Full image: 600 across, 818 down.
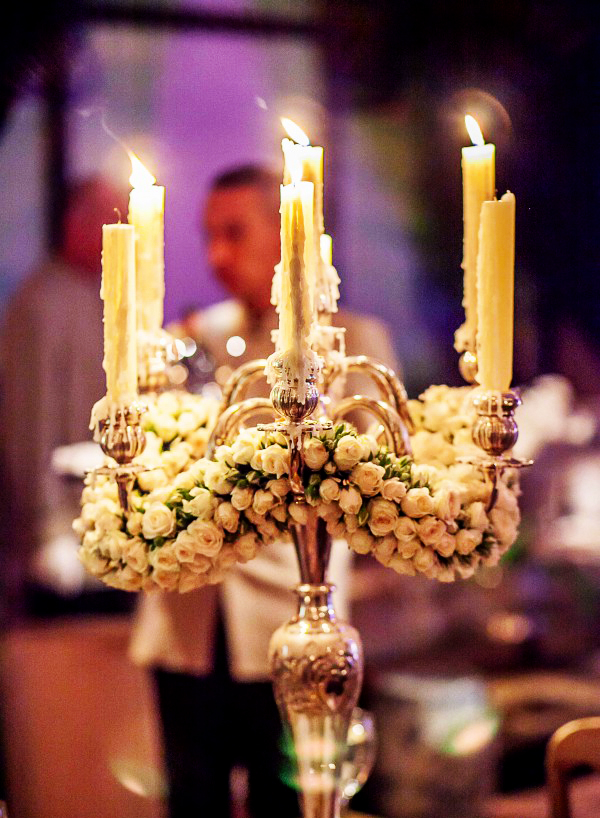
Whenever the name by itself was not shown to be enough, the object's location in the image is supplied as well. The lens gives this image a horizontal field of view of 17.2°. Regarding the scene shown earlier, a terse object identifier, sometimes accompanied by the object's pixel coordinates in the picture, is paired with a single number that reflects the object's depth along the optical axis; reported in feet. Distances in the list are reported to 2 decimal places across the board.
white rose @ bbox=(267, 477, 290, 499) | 4.42
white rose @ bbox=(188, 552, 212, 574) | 4.48
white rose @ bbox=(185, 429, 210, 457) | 4.86
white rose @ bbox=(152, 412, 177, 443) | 4.84
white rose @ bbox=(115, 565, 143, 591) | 4.57
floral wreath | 4.43
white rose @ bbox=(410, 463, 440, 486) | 4.49
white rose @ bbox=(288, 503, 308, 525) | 4.44
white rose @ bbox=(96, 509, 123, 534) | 4.61
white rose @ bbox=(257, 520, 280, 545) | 4.48
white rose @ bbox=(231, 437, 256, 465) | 4.44
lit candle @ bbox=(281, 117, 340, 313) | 4.70
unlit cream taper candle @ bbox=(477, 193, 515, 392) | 4.50
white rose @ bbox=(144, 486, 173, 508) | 4.56
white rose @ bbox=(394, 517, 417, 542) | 4.43
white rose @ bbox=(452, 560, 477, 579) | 4.53
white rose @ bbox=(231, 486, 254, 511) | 4.43
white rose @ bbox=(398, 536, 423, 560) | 4.44
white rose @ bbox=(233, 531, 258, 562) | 4.48
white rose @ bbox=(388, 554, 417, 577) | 4.47
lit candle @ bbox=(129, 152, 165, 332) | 4.81
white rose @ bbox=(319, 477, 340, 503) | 4.40
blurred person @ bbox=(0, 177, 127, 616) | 12.76
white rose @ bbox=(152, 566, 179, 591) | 4.49
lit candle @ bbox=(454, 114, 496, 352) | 4.73
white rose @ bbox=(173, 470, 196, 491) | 4.55
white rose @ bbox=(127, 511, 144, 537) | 4.57
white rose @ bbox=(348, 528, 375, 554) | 4.45
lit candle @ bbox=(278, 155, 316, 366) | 4.26
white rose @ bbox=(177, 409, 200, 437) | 4.85
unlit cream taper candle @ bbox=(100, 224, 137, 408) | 4.45
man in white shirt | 6.99
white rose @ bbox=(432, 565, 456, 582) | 4.50
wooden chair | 5.30
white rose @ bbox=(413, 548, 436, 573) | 4.45
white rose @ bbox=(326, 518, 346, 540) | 4.49
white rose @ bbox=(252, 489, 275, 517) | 4.43
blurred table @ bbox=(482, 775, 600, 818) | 8.28
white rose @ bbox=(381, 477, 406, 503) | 4.42
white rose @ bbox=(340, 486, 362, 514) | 4.40
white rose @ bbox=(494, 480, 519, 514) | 4.66
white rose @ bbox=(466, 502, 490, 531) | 4.54
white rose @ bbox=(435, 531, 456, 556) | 4.46
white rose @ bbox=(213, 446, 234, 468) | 4.48
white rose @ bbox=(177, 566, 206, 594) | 4.52
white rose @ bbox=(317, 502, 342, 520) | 4.44
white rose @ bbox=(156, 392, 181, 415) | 4.90
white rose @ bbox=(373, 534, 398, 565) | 4.45
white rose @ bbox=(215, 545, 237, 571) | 4.50
